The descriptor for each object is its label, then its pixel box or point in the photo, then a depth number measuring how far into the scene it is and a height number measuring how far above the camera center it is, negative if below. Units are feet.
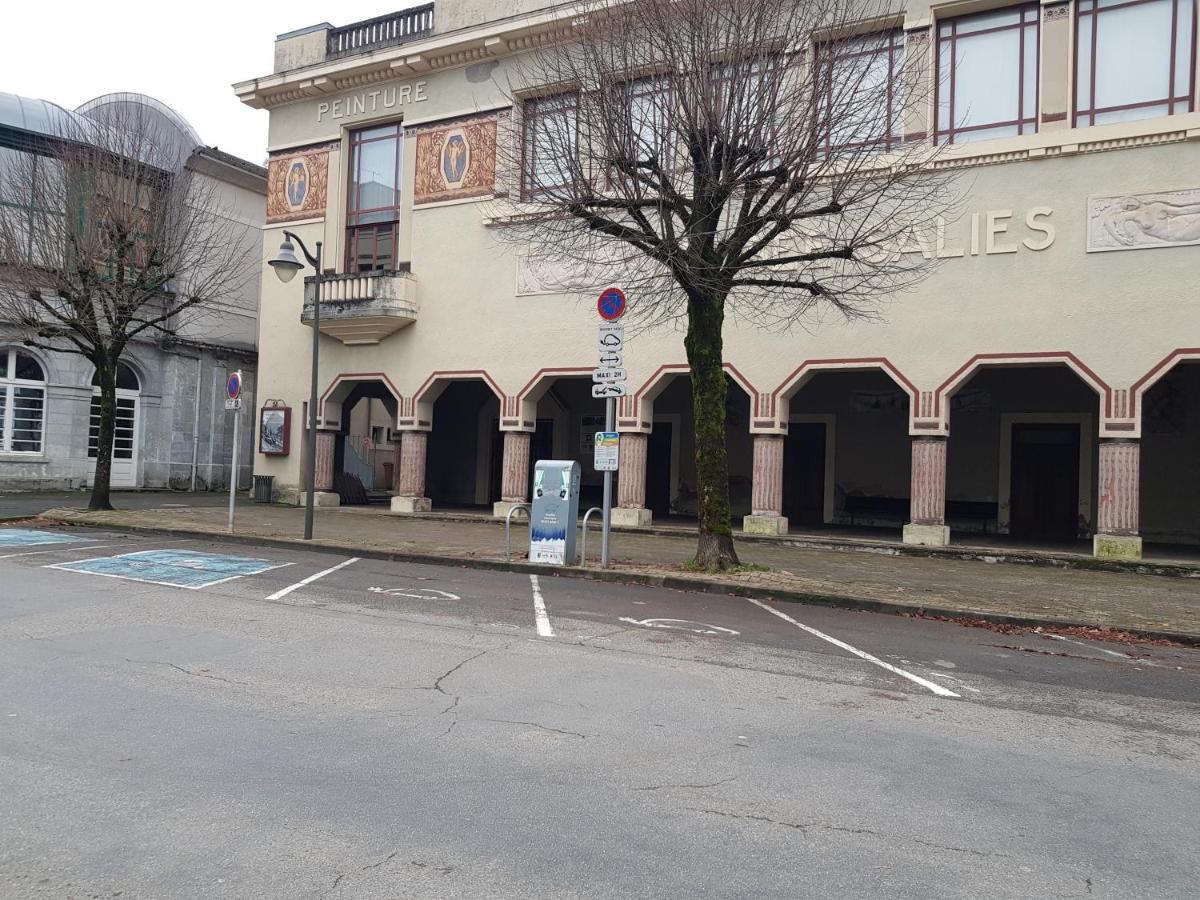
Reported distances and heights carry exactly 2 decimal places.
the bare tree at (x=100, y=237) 59.98 +14.55
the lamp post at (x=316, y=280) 48.57 +9.82
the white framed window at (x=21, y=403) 79.36 +4.02
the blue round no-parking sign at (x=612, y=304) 40.81 +7.45
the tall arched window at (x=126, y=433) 88.28 +1.88
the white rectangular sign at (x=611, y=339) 41.63 +5.99
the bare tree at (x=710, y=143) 37.14 +14.05
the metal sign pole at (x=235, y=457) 51.29 -0.08
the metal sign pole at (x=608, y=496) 39.88 -1.16
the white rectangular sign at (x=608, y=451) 40.96 +0.84
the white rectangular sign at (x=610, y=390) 41.09 +3.65
